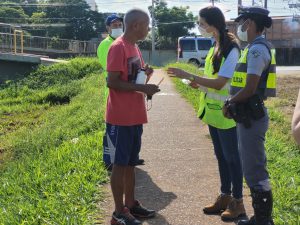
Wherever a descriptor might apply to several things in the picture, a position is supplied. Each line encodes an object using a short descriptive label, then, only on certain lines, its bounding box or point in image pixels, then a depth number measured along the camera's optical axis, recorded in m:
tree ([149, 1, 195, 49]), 53.38
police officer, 3.56
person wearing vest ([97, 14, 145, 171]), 5.50
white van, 29.66
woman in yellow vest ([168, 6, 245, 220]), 4.01
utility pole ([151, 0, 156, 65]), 44.56
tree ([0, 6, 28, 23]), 62.59
